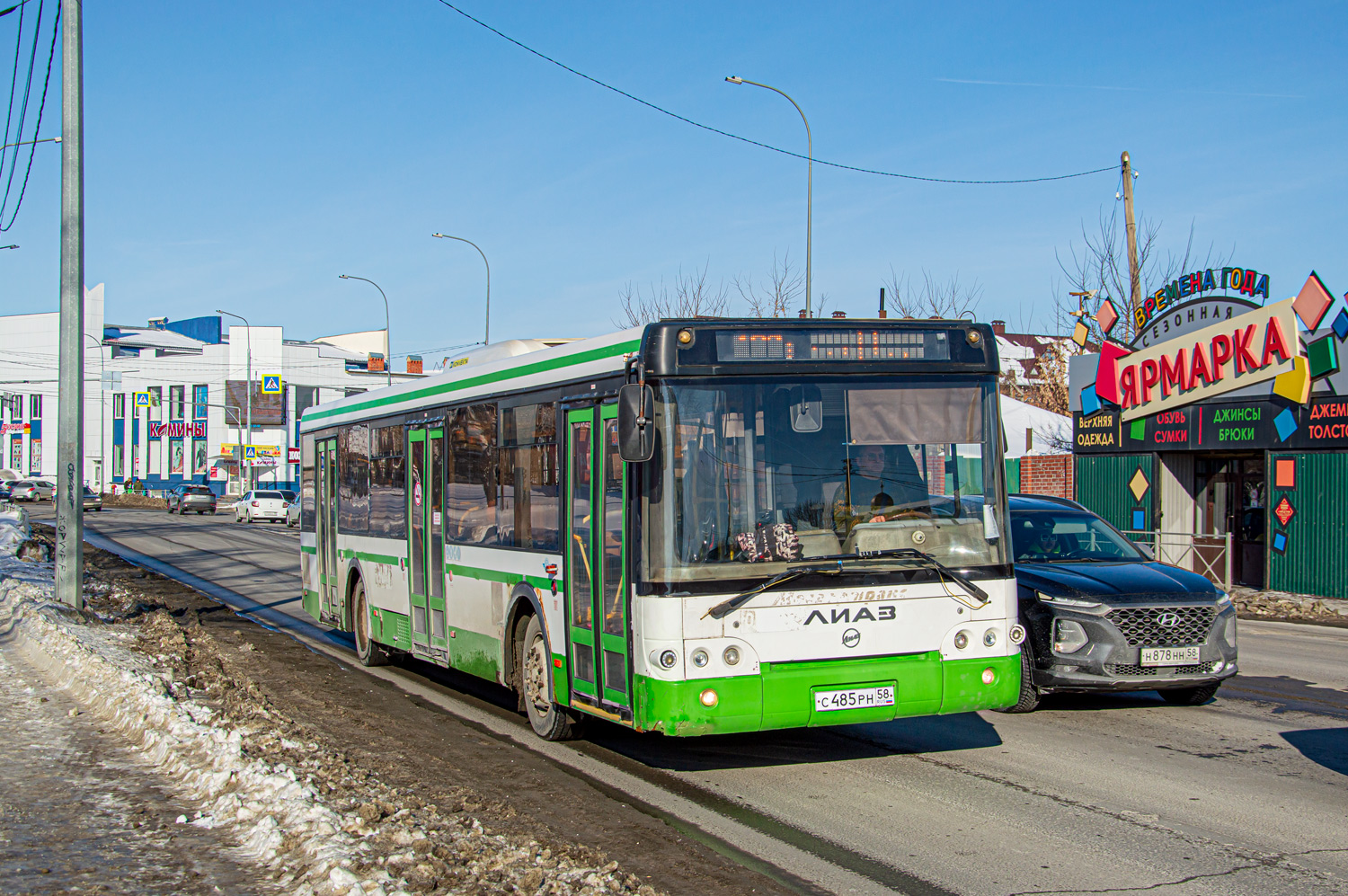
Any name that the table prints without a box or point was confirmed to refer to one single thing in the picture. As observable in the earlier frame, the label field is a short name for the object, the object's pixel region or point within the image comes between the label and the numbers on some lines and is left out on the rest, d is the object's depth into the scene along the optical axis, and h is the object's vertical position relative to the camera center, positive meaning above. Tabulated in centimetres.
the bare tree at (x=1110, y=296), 3750 +603
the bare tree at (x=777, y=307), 3577 +558
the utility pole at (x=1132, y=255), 2952 +584
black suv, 925 -112
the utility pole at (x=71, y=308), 1488 +235
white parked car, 5234 -44
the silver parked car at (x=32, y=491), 7294 +50
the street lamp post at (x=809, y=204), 2629 +642
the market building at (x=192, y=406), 8250 +652
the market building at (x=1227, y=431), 2228 +115
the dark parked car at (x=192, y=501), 6012 -15
